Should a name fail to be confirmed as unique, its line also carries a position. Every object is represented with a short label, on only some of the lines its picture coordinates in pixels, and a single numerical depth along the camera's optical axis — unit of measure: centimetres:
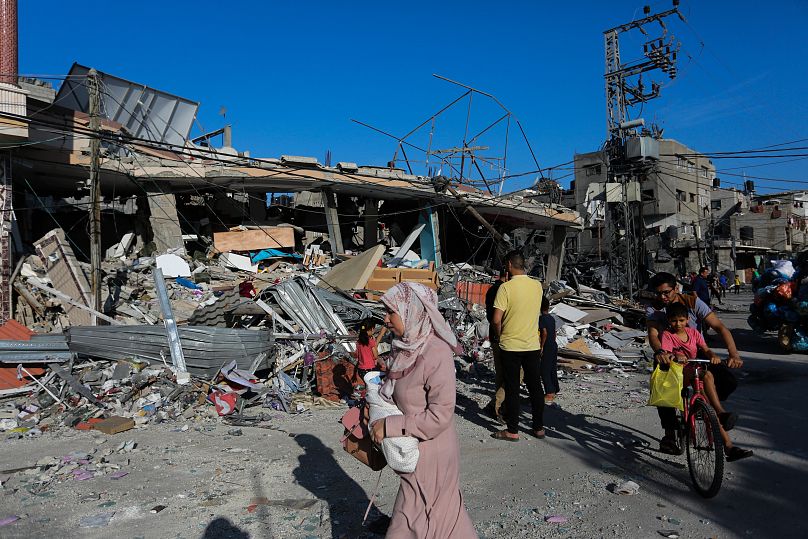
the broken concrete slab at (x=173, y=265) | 1371
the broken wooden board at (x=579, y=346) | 1146
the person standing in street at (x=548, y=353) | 696
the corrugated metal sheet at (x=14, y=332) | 791
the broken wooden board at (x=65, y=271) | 1095
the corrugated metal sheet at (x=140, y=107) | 1485
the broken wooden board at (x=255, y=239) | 1623
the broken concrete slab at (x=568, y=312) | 1388
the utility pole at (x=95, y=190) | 1004
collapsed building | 763
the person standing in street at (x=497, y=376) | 608
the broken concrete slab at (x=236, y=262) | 1571
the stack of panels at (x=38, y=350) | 753
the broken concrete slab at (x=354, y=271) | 1246
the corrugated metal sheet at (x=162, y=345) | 789
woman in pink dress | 242
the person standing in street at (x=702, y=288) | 1125
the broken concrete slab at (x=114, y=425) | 622
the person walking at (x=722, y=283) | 2621
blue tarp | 1626
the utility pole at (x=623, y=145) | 2097
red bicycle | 376
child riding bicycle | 425
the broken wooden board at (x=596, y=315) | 1398
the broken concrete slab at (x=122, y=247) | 1537
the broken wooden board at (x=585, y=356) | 1058
